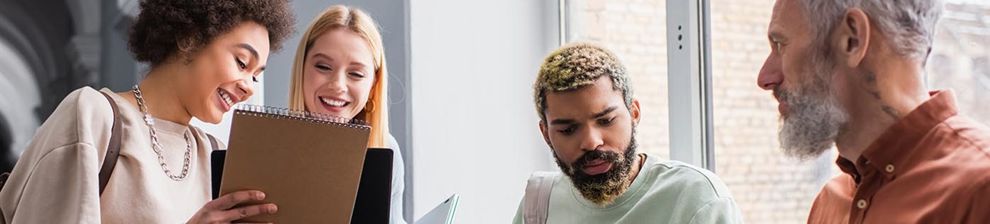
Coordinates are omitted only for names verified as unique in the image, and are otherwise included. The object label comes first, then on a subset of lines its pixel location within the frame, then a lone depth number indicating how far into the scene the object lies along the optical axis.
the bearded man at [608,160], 2.64
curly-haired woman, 2.19
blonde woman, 3.26
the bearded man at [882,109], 1.59
